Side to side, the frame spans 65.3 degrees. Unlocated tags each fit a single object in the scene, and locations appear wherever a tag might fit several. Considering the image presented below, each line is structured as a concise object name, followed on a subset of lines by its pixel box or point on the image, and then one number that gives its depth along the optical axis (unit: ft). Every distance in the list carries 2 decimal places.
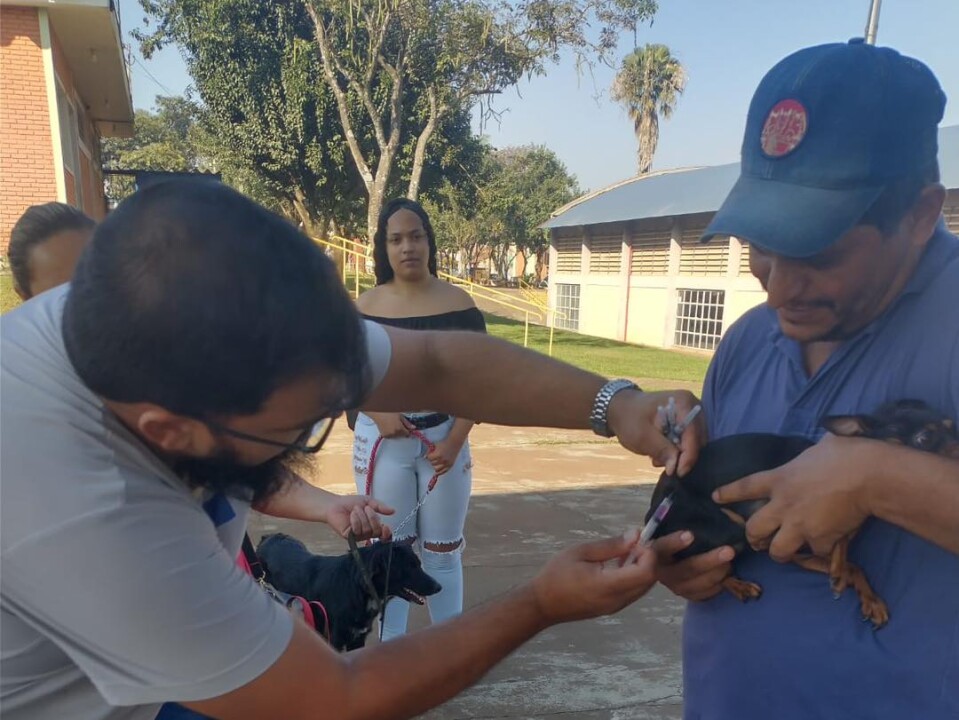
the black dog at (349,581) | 10.41
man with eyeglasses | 3.34
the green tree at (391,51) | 60.18
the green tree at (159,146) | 134.41
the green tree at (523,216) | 150.61
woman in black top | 11.78
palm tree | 113.19
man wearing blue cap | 3.92
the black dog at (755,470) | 3.94
